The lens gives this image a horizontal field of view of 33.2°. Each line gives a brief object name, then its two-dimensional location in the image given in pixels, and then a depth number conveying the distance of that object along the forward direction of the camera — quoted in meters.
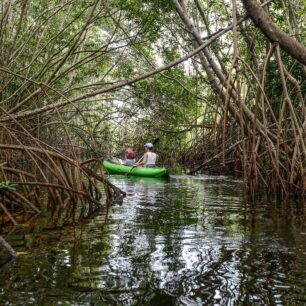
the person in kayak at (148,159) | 12.81
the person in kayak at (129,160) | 13.46
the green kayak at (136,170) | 11.76
